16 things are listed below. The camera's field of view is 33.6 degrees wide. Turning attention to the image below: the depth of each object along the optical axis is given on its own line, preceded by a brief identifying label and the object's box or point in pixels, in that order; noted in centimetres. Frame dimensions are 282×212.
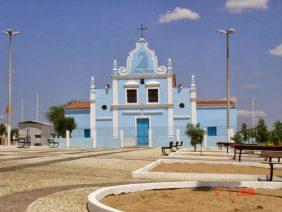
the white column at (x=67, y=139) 4219
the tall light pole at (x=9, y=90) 3866
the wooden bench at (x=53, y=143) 4051
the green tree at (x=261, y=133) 2662
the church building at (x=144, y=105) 4522
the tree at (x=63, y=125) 4777
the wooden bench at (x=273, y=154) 1252
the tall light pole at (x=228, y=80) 3707
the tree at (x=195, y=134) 2817
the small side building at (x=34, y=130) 4562
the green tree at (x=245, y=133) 2988
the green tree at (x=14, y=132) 6894
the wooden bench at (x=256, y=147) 1662
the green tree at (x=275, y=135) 2573
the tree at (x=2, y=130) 5700
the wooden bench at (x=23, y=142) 3632
